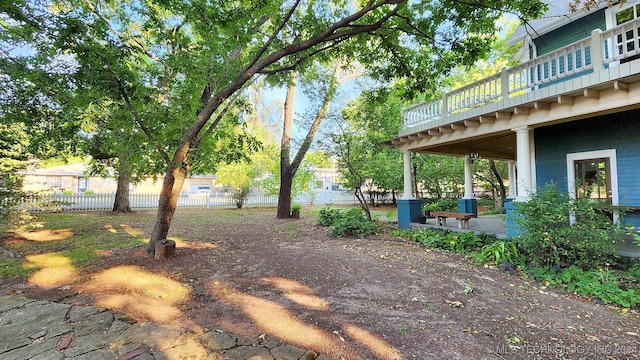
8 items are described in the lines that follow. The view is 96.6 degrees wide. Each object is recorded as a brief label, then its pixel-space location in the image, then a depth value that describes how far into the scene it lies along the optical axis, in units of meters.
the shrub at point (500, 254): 5.14
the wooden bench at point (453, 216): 7.65
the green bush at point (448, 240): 6.22
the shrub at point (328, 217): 9.88
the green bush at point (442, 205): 10.88
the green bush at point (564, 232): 4.31
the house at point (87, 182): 21.49
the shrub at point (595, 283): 3.67
